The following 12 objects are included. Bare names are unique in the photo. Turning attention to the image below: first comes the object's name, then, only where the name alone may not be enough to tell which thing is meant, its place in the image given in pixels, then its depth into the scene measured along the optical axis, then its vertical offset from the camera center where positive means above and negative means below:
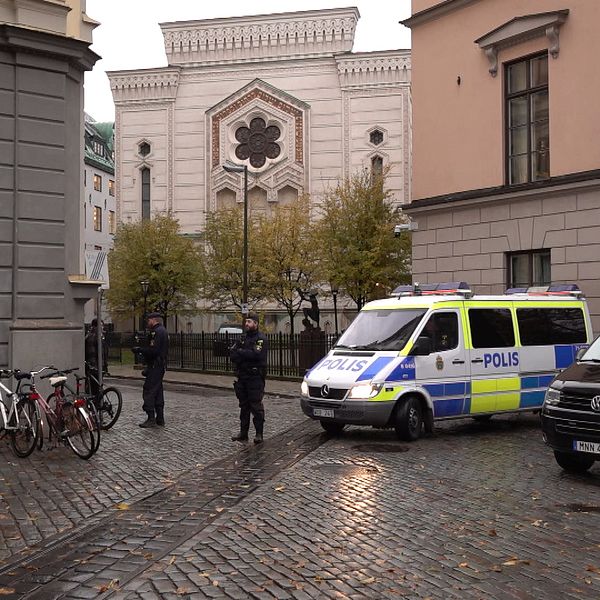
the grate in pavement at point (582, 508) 7.84 -1.74
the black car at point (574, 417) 9.02 -1.04
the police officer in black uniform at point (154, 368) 13.76 -0.79
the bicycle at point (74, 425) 10.61 -1.33
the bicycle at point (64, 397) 10.70 -1.01
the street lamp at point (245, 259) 30.00 +2.20
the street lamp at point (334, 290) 37.93 +1.38
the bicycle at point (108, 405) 13.72 -1.40
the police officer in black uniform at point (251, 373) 11.91 -0.75
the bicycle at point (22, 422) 10.90 -1.35
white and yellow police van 12.21 -0.58
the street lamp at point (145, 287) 41.12 +1.65
